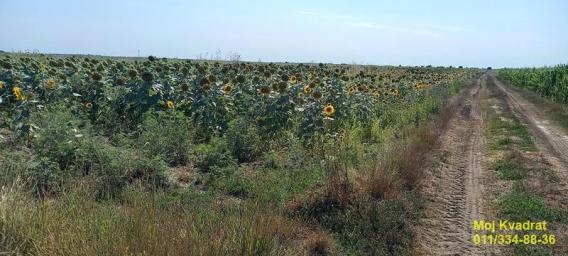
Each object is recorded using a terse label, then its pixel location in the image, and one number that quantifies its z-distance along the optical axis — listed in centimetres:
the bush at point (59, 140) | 638
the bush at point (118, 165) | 613
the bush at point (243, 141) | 861
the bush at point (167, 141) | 771
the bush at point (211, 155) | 761
